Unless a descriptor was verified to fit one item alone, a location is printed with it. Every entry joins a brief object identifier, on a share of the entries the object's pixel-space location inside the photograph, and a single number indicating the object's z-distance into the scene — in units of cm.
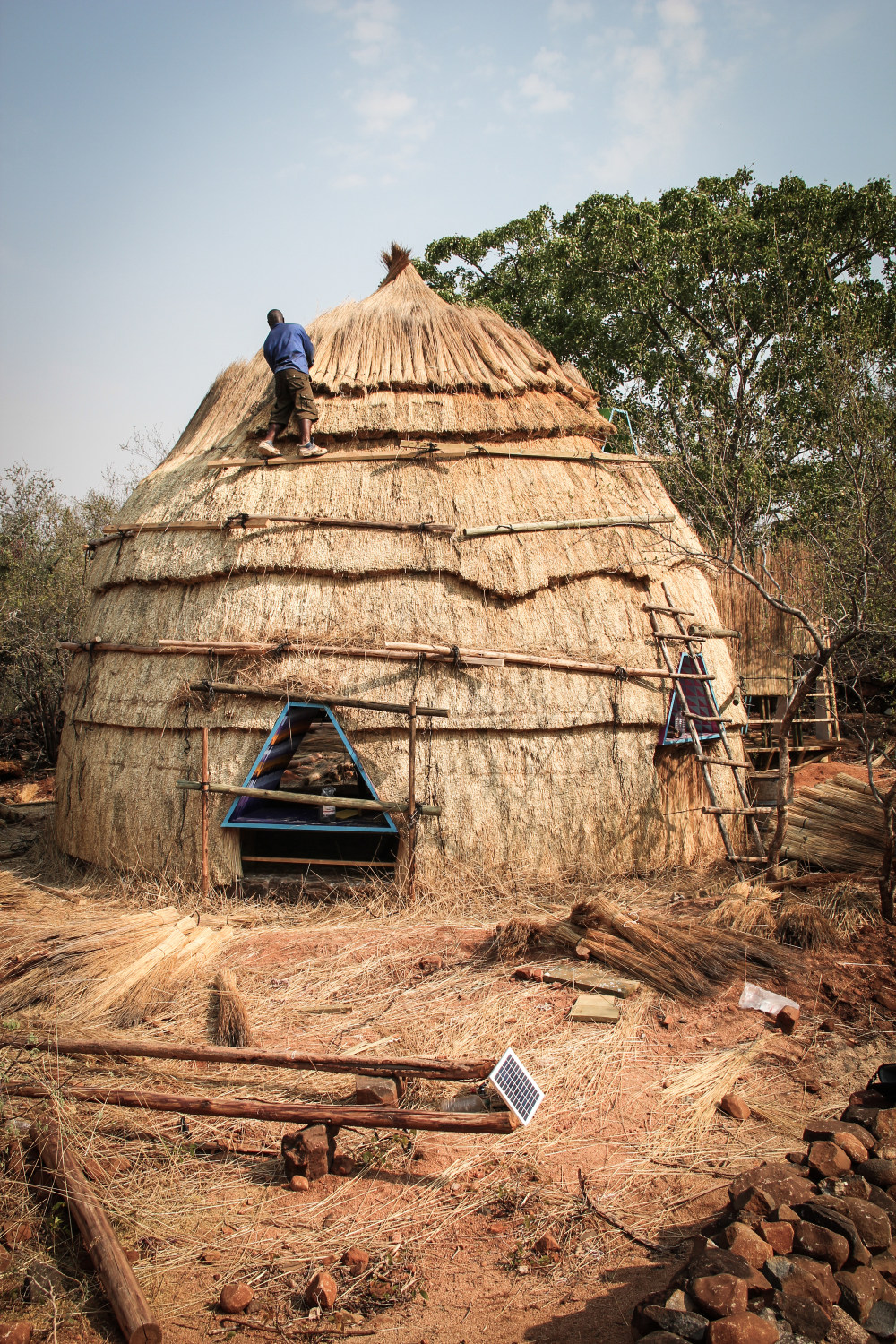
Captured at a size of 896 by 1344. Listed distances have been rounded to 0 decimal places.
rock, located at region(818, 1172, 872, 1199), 273
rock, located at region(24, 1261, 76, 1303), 265
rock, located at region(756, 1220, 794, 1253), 249
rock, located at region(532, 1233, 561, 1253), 284
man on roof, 757
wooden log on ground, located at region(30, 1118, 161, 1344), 245
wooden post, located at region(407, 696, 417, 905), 631
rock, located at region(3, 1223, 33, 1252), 285
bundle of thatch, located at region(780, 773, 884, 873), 617
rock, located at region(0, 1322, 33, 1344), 245
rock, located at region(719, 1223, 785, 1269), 241
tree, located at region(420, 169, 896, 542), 1606
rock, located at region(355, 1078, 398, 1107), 336
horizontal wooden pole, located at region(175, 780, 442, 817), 633
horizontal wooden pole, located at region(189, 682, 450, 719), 646
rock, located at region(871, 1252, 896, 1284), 246
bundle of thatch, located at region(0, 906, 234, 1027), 455
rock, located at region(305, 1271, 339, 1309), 261
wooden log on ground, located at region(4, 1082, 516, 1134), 324
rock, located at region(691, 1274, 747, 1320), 220
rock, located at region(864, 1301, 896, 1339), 226
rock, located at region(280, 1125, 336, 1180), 323
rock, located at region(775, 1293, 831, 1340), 220
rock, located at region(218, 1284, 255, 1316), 260
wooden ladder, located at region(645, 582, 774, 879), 671
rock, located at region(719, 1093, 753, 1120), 366
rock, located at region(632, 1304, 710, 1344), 217
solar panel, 337
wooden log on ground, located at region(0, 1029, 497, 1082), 343
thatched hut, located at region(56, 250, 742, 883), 659
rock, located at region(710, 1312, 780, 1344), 212
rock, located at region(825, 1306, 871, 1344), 219
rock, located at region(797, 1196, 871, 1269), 248
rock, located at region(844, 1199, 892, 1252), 256
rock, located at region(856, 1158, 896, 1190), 283
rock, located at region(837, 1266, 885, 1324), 231
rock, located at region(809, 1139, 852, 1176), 283
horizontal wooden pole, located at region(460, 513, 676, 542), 708
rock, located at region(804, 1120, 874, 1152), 305
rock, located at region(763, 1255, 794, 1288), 234
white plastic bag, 466
